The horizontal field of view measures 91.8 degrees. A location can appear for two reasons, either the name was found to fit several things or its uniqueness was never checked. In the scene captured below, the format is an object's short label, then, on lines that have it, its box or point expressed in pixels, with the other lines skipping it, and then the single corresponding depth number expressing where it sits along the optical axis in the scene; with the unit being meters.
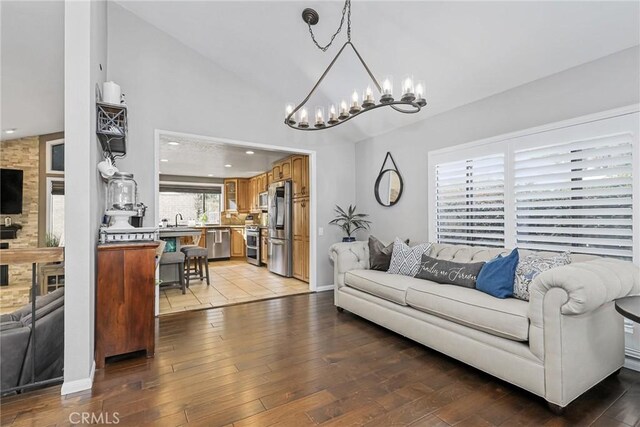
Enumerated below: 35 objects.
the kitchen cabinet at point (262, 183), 7.96
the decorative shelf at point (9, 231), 5.24
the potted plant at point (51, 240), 4.82
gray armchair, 2.10
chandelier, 2.10
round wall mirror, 4.46
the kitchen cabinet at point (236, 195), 9.26
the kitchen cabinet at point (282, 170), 5.92
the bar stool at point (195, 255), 5.19
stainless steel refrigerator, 5.79
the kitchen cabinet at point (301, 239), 5.29
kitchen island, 5.05
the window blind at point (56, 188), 5.77
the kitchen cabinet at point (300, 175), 5.27
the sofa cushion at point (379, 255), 3.66
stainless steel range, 7.47
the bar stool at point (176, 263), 4.67
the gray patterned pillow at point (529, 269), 2.32
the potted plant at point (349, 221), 5.03
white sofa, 1.81
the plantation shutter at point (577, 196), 2.39
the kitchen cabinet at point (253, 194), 8.77
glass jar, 2.69
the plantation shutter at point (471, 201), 3.26
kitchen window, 8.95
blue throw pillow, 2.39
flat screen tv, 5.21
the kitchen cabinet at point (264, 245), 7.11
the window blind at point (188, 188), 8.80
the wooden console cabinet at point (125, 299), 2.42
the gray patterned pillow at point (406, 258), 3.32
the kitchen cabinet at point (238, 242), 8.81
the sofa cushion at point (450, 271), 2.67
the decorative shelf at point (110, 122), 2.46
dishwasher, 8.39
